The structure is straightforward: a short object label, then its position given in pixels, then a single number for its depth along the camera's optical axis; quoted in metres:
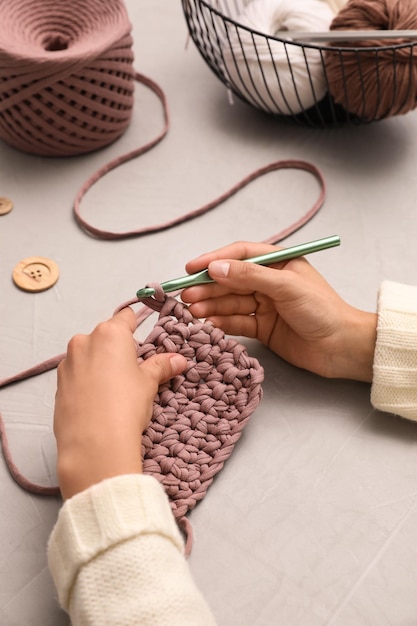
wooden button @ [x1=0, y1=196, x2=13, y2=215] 0.91
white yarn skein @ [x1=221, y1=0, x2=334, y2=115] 0.92
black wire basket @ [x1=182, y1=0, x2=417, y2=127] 0.88
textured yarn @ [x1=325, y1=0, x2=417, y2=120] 0.87
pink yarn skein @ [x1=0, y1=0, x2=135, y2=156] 0.85
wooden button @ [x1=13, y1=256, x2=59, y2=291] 0.83
